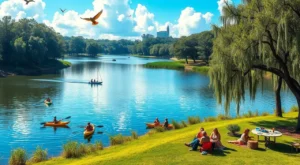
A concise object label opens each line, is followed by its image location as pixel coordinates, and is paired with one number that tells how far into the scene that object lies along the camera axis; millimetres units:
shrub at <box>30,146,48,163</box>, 18000
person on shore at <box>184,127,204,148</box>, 15898
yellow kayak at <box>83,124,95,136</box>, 26978
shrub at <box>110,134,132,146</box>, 21422
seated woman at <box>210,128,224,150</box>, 15992
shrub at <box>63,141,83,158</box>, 17750
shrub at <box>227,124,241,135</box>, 18745
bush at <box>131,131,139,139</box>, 22823
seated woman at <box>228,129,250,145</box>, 16906
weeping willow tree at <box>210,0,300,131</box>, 17812
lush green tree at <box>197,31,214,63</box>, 109344
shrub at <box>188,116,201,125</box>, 27627
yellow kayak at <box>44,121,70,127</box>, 30286
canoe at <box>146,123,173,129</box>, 29109
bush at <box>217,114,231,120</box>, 28256
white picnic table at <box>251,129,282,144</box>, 16075
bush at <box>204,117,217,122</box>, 27844
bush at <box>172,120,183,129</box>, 25906
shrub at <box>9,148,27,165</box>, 17462
